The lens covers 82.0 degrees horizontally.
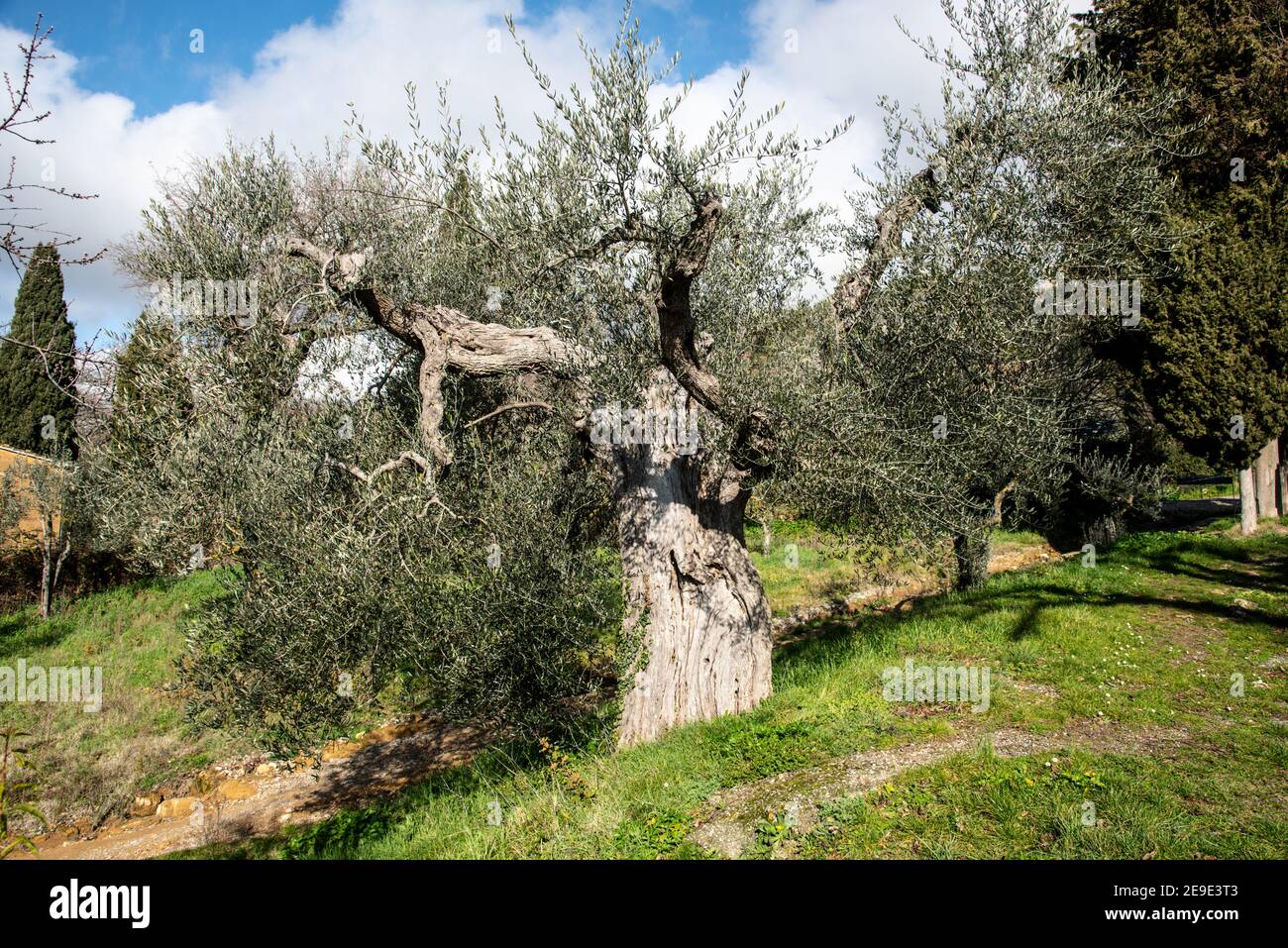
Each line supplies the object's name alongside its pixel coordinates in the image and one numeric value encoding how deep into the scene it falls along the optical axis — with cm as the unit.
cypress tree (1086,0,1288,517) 1562
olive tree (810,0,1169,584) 877
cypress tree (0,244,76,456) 2712
